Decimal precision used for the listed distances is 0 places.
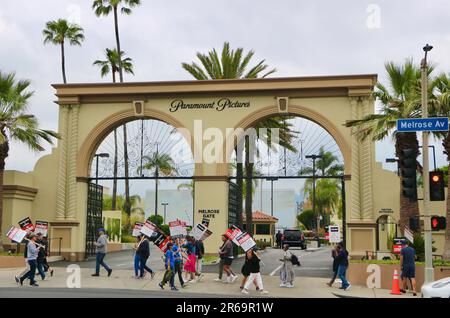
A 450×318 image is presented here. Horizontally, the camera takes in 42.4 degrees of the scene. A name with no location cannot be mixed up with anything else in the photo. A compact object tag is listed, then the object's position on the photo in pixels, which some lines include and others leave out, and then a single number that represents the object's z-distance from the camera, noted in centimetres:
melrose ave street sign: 1573
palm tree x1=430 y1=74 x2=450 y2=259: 1930
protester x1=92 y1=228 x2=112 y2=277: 2027
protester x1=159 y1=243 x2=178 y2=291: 1742
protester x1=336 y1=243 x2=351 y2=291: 1802
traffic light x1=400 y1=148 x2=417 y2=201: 1543
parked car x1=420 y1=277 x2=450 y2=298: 1391
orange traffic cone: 1706
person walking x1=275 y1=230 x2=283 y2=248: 4927
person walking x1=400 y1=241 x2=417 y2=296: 1678
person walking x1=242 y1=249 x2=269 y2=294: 1706
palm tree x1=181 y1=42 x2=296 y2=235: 3164
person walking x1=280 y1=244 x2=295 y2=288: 1870
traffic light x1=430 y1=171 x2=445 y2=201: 1577
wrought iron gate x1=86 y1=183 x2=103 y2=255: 2809
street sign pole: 1569
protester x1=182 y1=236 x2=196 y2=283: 1930
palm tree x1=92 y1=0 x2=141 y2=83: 4356
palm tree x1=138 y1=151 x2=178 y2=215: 2737
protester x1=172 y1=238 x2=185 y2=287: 1797
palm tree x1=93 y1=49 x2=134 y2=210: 4869
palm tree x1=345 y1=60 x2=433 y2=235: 2131
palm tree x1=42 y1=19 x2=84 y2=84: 4375
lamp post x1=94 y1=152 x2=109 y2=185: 2807
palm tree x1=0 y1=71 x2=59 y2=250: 2555
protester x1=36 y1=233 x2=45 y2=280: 1897
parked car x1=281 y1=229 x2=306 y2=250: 4669
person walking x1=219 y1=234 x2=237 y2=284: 1911
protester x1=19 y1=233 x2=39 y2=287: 1781
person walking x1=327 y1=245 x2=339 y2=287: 1845
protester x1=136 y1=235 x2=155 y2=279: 1973
